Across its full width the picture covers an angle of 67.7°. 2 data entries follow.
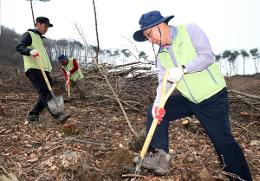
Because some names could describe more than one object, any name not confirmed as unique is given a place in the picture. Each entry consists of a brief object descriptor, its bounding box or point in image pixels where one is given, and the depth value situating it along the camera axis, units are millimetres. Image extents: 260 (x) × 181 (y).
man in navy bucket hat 1711
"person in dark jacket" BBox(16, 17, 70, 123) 2989
